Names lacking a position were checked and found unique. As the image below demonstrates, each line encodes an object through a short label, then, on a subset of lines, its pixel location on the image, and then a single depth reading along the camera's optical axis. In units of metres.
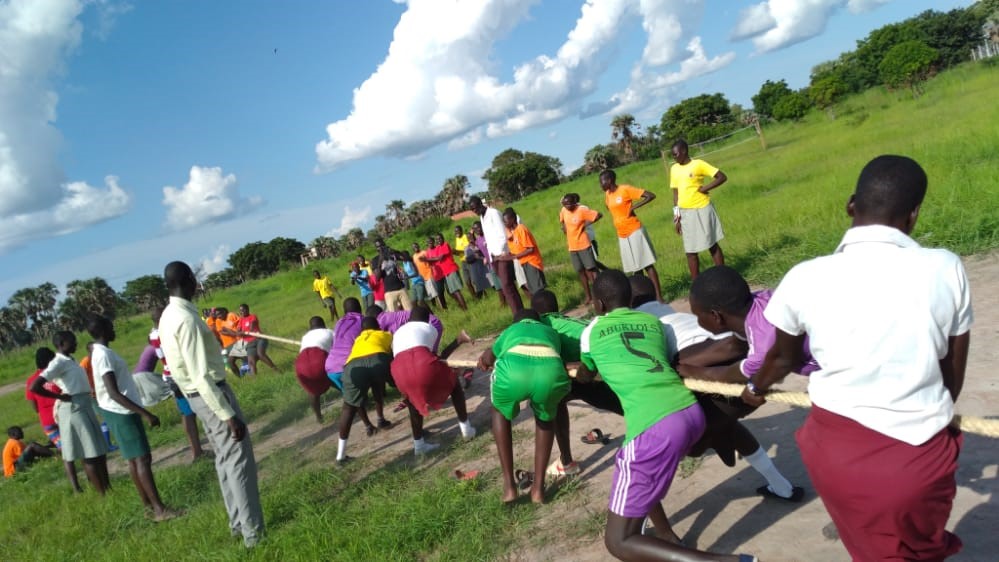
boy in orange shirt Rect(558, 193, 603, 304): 8.15
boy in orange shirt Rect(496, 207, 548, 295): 8.44
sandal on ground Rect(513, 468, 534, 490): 4.19
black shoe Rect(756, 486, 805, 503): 3.18
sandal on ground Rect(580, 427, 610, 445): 4.68
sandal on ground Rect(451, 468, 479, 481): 4.56
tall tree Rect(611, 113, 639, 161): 65.81
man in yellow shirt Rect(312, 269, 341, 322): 16.31
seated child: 9.41
